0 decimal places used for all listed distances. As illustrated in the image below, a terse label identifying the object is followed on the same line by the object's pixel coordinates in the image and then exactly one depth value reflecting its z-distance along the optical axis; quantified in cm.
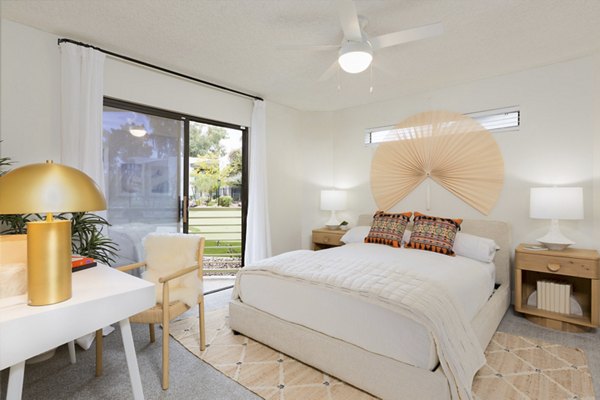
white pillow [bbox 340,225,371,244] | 388
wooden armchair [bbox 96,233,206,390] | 210
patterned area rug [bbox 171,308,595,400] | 189
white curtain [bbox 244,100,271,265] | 418
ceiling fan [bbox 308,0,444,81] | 201
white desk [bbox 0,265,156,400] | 108
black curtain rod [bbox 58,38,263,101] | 275
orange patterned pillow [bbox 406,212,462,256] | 317
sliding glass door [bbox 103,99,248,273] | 321
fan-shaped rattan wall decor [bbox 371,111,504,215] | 358
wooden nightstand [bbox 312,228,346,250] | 439
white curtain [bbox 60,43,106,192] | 268
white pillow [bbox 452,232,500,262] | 303
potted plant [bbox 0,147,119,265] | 243
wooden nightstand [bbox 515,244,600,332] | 264
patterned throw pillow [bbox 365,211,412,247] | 352
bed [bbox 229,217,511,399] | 168
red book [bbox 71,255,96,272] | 175
